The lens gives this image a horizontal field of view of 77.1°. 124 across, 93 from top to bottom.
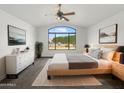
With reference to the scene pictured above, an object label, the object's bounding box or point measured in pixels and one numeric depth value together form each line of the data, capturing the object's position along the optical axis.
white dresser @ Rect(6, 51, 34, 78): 2.63
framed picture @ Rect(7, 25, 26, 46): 3.00
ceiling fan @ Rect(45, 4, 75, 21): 2.80
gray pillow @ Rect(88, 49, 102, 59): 3.14
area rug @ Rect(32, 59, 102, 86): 2.23
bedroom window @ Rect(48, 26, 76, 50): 5.95
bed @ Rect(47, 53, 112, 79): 2.44
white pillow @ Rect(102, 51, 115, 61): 2.85
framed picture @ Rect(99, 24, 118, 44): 3.27
